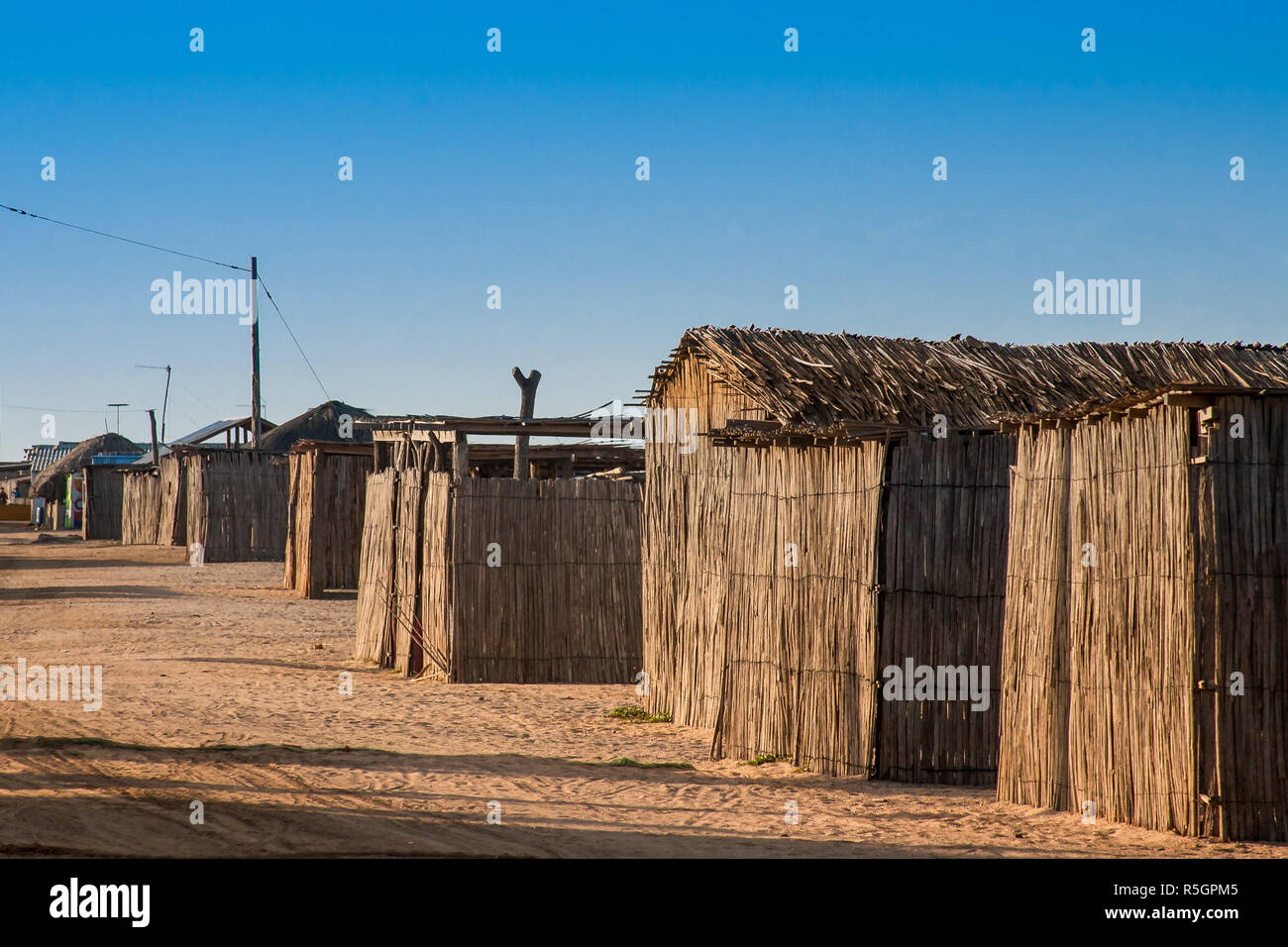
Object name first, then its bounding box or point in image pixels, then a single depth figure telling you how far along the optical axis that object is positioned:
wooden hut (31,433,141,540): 43.19
